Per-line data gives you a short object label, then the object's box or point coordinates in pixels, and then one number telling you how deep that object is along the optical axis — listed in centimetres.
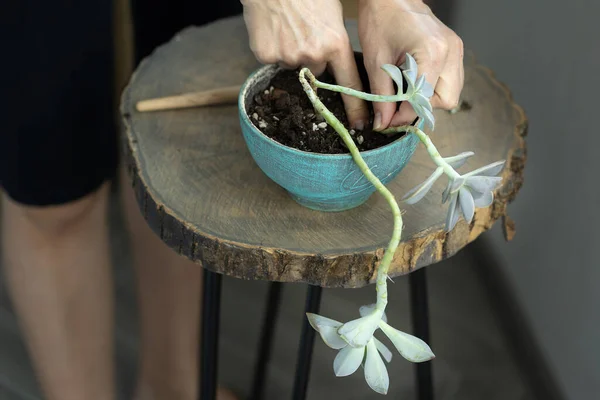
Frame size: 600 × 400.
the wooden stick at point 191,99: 82
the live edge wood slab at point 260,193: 67
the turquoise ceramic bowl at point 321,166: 62
